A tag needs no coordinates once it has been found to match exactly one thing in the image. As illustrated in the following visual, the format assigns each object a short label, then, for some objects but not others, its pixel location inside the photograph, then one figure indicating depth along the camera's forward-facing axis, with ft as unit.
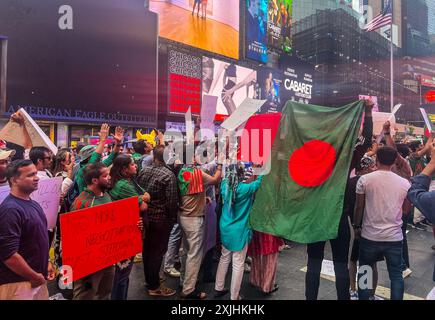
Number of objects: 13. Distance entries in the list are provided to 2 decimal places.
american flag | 56.54
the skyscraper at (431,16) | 223.71
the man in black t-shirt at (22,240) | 7.24
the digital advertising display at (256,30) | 82.17
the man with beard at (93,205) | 9.40
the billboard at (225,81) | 65.36
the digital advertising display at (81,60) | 37.76
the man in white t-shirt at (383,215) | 10.32
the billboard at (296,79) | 91.50
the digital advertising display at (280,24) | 90.48
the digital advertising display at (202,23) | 58.90
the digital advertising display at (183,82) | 59.52
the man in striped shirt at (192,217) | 12.95
